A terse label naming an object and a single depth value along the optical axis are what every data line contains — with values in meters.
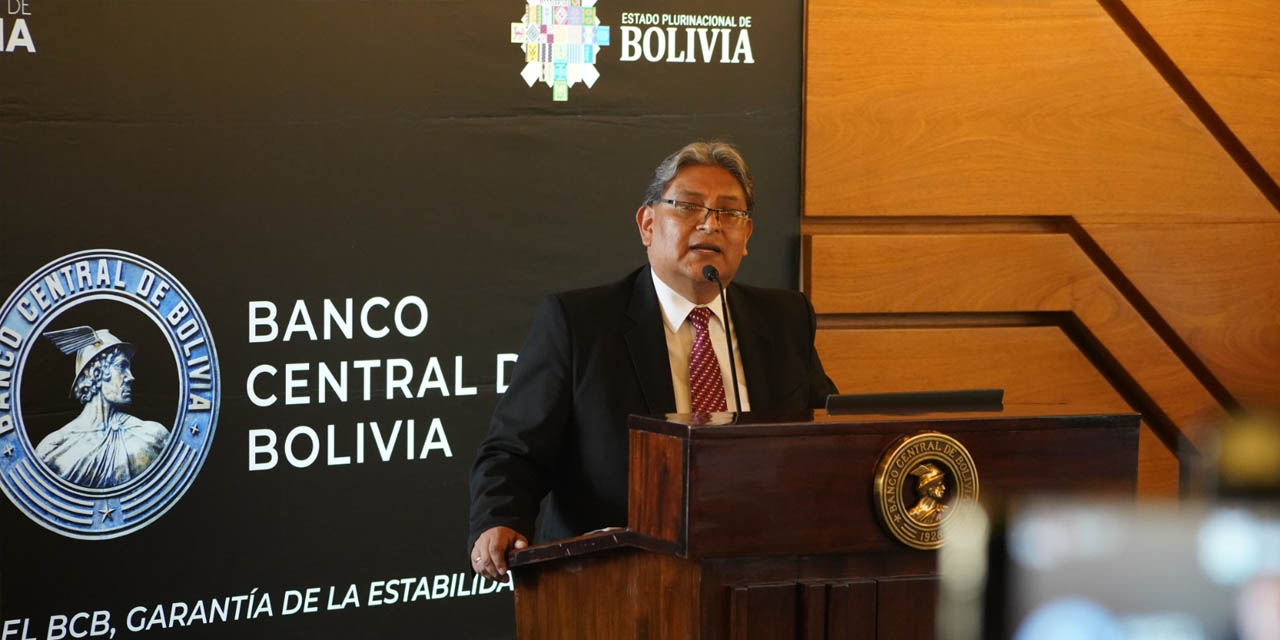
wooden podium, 4.67
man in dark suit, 5.24
